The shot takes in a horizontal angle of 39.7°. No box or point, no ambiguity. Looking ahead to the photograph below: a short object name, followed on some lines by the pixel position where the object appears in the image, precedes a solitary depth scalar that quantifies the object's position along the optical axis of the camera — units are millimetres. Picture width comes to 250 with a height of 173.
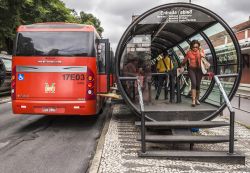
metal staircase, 5910
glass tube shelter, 7750
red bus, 9008
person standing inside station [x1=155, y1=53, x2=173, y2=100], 11516
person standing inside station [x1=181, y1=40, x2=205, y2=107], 8719
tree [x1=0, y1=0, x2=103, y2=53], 19062
